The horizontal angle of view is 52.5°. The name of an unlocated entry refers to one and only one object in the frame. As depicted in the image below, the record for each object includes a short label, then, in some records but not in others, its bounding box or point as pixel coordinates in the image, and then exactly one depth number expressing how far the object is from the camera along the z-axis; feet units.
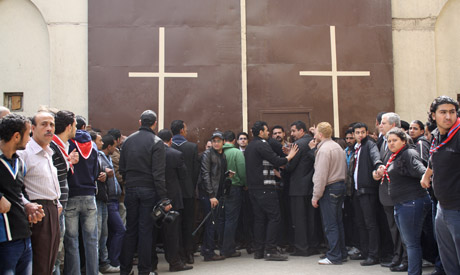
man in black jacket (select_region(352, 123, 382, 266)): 22.04
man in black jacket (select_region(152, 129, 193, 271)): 21.52
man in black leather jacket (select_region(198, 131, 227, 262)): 24.08
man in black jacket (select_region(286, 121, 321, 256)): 24.18
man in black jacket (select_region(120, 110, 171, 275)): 19.84
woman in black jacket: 17.76
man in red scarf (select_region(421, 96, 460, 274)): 14.12
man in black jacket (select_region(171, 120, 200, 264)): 23.07
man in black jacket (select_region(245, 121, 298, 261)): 23.62
